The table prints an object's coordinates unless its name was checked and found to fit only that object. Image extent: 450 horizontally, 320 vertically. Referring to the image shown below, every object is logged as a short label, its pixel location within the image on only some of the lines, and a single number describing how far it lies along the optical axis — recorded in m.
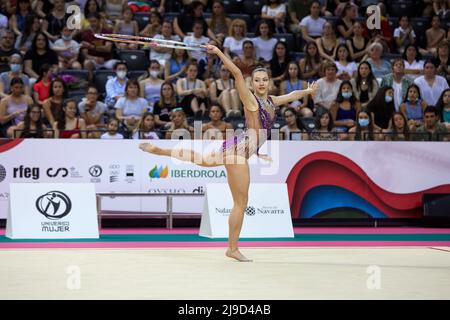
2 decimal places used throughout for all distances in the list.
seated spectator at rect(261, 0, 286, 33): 16.31
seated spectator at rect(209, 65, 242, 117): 13.76
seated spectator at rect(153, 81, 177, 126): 13.47
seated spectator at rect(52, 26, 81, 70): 14.66
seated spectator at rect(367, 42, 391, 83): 15.34
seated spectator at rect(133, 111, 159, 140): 12.67
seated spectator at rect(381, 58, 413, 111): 14.51
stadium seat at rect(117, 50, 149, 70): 15.10
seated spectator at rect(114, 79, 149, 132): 13.48
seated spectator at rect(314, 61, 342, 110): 14.32
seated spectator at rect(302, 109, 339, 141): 12.99
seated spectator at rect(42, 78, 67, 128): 13.12
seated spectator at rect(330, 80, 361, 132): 13.88
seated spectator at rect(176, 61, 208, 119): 13.76
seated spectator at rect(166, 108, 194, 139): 12.75
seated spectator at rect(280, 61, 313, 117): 14.27
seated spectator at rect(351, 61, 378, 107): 14.30
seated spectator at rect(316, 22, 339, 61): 15.57
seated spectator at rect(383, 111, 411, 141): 13.26
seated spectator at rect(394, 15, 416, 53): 16.53
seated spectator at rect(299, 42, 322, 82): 14.91
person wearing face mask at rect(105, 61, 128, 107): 13.94
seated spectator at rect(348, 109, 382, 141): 13.14
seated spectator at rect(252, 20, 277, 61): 15.41
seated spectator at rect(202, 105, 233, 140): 12.83
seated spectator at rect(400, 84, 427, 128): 14.03
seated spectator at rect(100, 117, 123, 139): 12.70
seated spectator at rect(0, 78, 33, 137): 13.02
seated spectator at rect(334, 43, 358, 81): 15.21
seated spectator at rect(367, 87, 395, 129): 13.78
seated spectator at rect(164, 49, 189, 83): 14.66
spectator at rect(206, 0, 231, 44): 15.84
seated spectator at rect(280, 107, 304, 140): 13.05
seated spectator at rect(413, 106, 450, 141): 13.29
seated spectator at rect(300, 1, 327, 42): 16.17
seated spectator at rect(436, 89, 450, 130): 13.99
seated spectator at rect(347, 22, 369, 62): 15.73
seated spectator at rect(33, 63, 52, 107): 13.59
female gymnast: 8.07
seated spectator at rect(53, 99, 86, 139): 12.95
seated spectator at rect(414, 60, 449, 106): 14.70
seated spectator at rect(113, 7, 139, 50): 15.06
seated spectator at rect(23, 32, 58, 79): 14.29
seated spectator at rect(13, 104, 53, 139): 12.39
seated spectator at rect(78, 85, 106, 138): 13.30
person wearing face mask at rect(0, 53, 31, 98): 13.70
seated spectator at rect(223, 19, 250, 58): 15.18
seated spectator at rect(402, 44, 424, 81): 15.39
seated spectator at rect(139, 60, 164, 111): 14.09
